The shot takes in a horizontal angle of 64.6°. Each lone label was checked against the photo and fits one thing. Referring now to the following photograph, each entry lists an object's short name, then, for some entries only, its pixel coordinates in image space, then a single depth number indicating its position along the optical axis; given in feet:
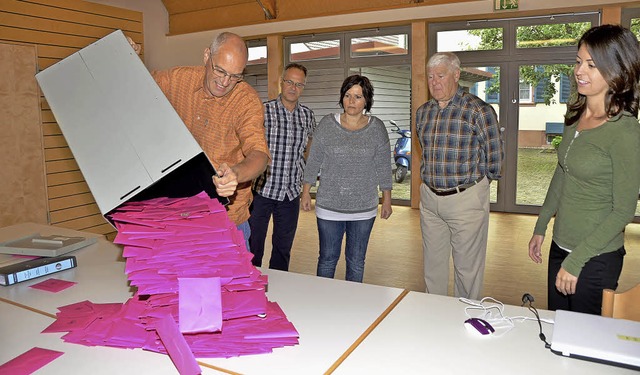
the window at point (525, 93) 24.58
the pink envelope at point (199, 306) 4.35
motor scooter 28.89
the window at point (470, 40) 24.63
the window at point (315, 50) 29.07
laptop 4.33
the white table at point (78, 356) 4.37
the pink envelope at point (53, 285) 6.47
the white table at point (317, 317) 4.47
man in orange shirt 6.52
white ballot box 4.91
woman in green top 6.12
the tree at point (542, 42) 23.04
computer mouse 4.98
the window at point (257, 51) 30.60
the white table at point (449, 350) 4.37
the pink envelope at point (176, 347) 4.20
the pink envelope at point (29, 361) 4.35
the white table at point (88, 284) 6.07
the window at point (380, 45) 26.94
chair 5.23
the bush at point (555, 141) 24.40
